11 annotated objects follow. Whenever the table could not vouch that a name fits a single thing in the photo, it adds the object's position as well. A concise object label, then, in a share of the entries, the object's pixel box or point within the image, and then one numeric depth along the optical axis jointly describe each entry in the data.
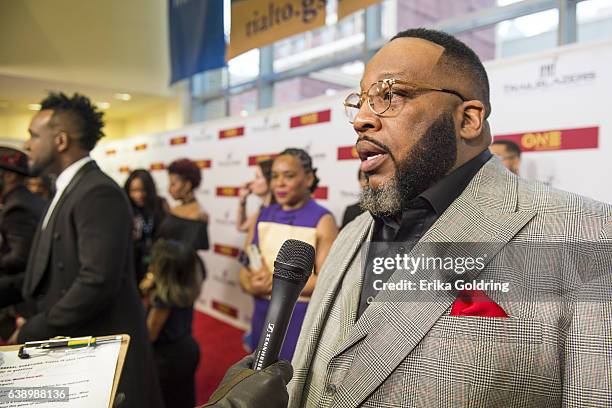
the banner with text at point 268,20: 3.32
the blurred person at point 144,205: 3.52
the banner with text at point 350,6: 2.96
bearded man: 0.72
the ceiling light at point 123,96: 6.22
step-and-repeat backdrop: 2.05
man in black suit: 1.64
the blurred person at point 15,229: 2.28
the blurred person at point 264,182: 3.14
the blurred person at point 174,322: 2.15
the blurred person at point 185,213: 3.36
